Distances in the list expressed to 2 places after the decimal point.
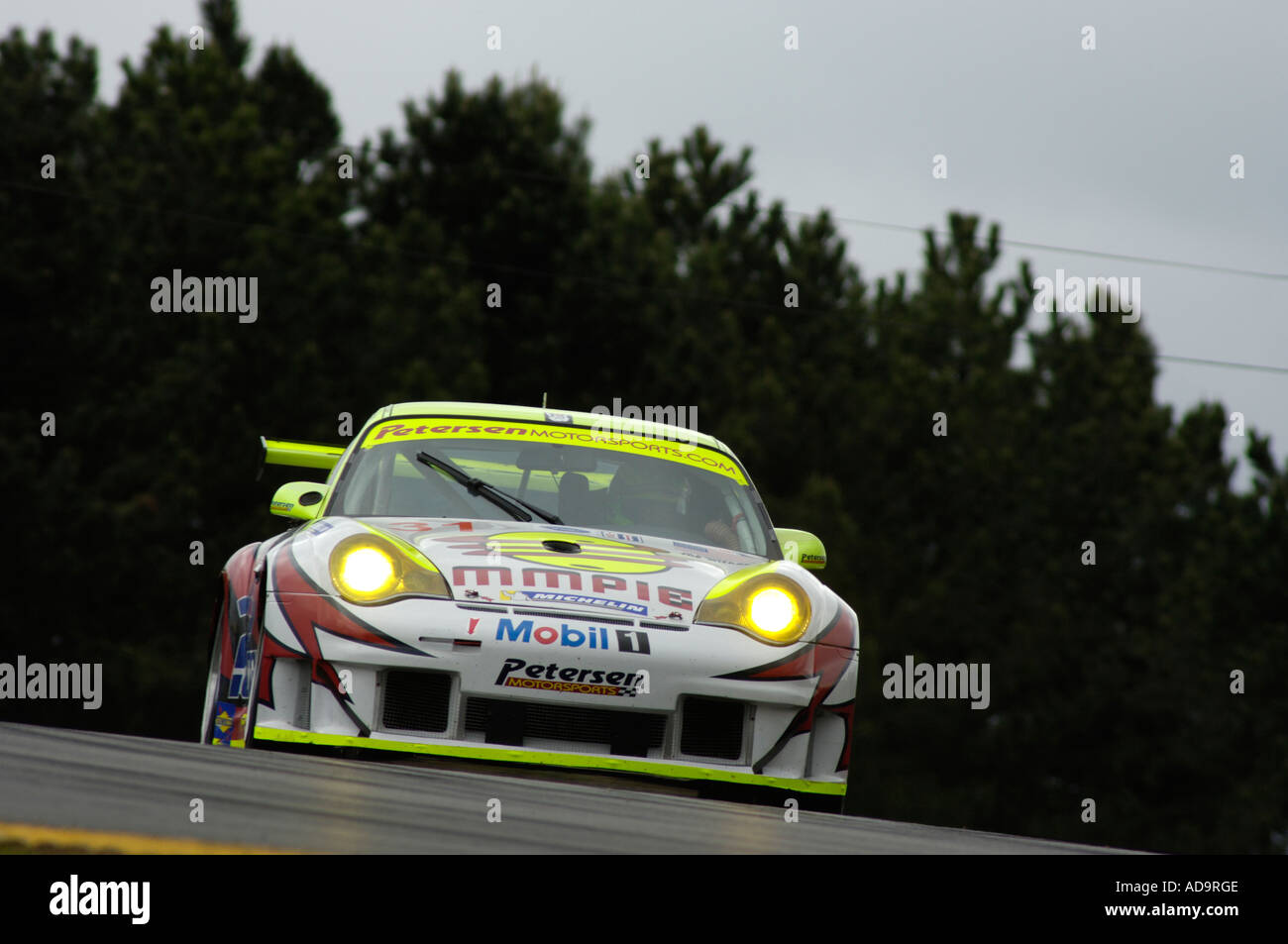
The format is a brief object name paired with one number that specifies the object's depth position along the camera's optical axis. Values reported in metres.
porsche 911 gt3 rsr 10.20
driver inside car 13.08
